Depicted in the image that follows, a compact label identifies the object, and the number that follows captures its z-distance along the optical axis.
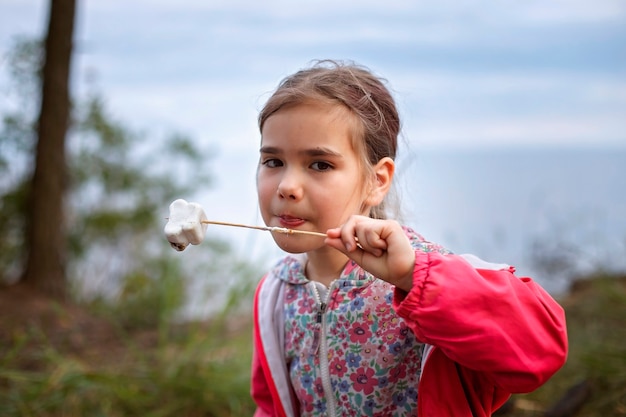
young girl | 1.49
